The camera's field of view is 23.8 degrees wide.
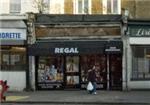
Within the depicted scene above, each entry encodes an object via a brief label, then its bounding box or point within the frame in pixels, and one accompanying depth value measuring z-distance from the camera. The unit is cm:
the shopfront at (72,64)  2165
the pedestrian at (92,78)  2037
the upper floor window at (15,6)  2246
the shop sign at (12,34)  2194
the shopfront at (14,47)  2193
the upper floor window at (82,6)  2207
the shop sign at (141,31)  2149
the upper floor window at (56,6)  2195
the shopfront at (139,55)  2149
